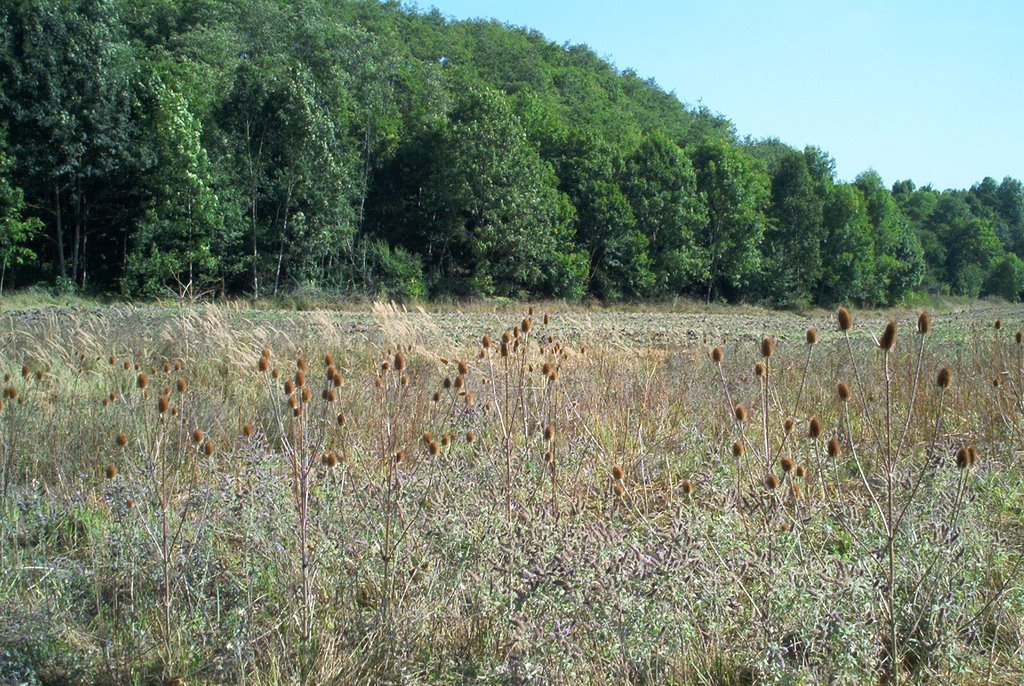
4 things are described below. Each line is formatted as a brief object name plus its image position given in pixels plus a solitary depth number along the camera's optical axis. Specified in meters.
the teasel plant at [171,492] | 2.54
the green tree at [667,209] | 42.38
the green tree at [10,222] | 24.89
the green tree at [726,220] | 45.62
